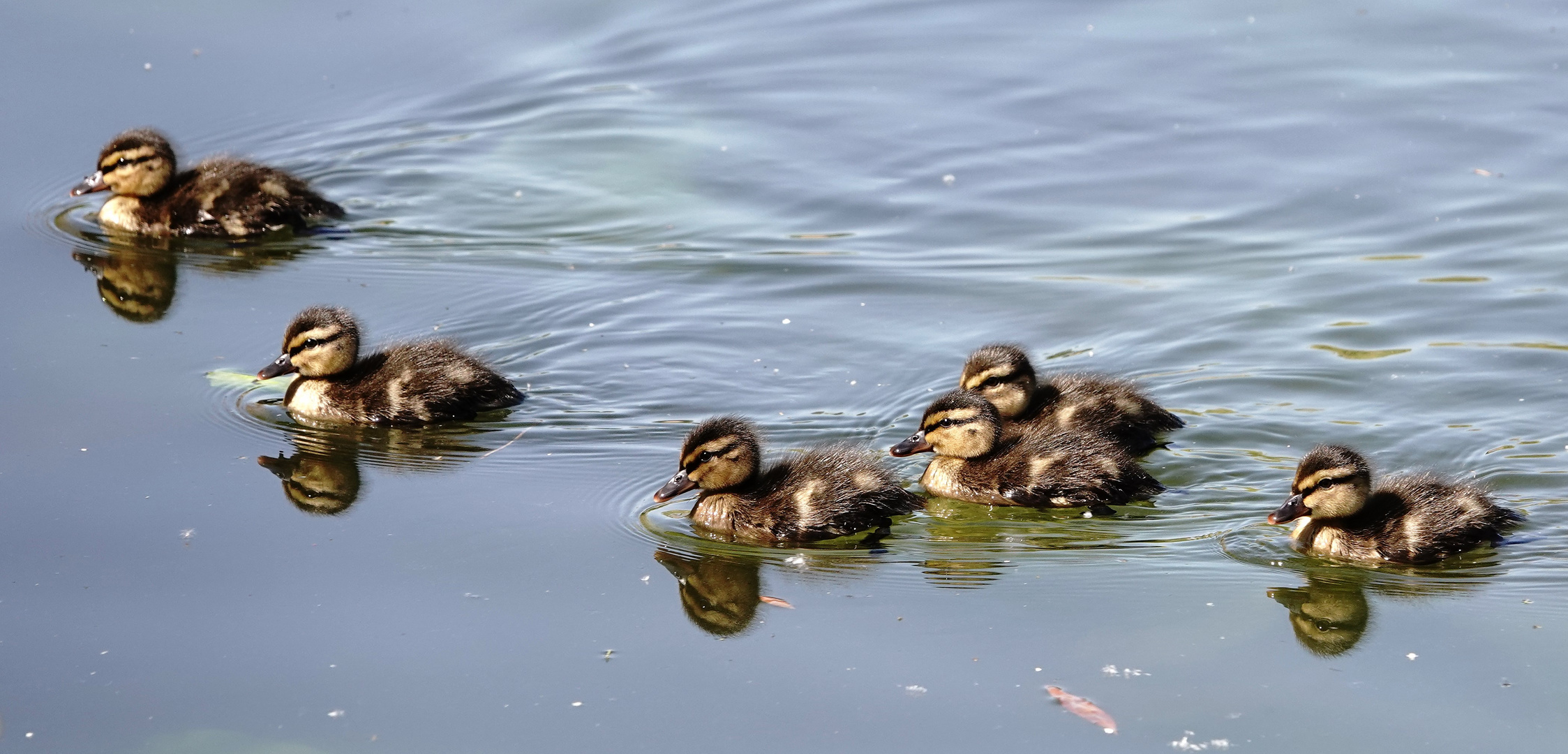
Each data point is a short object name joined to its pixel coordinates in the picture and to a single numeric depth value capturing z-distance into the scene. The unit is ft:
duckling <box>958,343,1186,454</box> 45.44
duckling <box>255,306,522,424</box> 47.21
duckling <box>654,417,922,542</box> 40.91
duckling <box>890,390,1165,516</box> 42.50
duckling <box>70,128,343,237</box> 61.26
